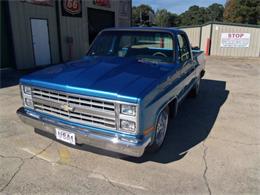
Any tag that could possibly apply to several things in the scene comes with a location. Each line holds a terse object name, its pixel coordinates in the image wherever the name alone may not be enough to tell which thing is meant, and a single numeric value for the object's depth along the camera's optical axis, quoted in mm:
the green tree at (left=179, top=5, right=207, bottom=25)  77762
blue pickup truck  2764
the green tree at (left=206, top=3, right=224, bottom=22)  81200
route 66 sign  11691
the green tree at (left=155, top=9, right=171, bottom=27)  70225
